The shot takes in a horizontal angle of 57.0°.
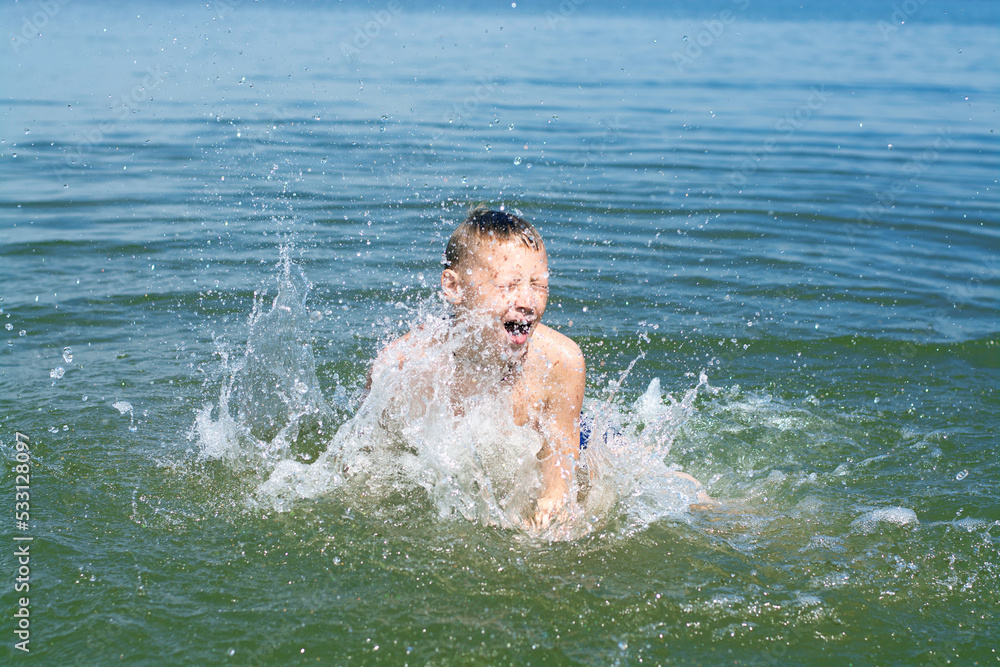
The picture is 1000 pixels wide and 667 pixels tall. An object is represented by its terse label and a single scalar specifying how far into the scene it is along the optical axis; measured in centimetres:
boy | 388
